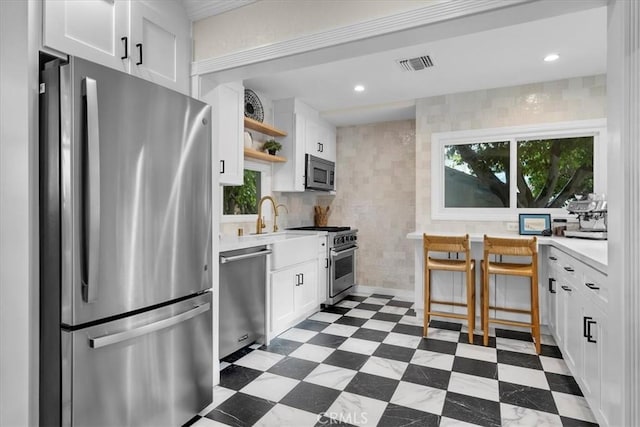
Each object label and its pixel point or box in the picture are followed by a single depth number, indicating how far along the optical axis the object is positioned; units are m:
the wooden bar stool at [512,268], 2.92
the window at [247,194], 3.61
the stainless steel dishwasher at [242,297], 2.60
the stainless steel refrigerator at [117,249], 1.40
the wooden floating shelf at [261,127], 3.58
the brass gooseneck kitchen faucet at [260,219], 3.90
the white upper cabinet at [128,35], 1.52
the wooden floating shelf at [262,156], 3.55
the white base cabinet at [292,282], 3.14
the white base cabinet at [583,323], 1.73
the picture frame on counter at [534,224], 3.61
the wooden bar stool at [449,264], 3.19
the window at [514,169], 3.59
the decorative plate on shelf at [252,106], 3.74
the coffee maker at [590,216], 3.02
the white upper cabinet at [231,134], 3.04
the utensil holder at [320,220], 5.18
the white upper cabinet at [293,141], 4.19
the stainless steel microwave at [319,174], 4.36
